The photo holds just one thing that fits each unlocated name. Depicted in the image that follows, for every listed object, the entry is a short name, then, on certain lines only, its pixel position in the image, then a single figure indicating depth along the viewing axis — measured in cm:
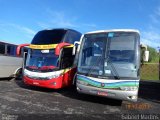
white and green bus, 472
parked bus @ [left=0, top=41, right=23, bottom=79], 747
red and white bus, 578
